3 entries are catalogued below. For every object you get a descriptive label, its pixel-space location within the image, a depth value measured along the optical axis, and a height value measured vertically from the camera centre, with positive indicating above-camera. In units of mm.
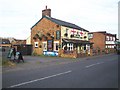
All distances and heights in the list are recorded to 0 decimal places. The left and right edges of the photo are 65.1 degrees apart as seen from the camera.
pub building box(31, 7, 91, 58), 17289 +1393
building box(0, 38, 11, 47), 40837 +1054
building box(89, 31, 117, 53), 28287 +1860
